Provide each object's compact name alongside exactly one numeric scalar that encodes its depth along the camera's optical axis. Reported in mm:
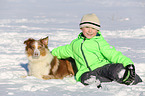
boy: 8977
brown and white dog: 9742
